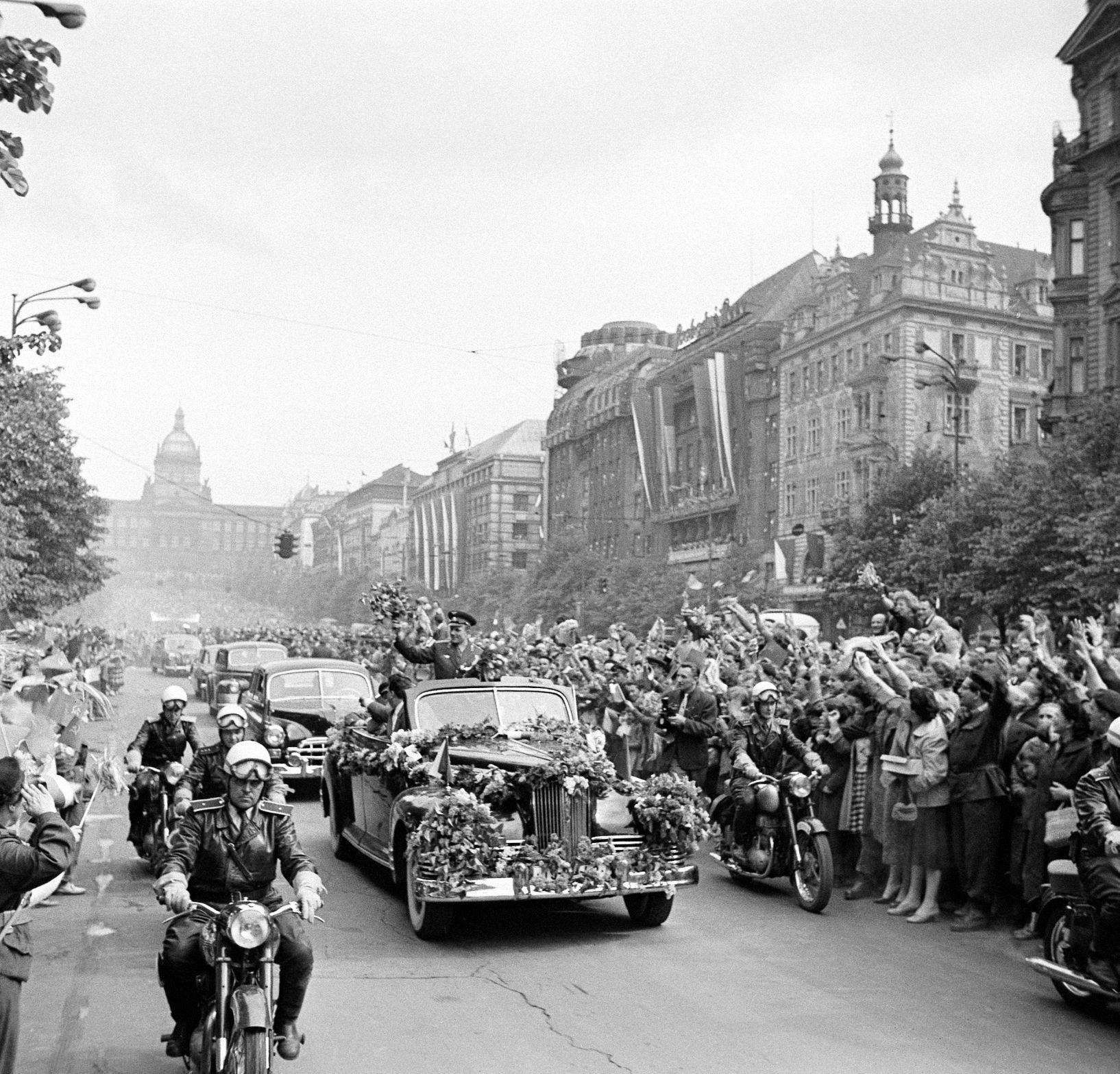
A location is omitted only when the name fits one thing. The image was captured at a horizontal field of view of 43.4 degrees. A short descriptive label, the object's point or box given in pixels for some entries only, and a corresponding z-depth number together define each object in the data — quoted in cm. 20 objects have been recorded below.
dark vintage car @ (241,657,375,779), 1825
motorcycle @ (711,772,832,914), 1084
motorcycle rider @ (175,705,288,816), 660
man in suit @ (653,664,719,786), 1490
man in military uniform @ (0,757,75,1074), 507
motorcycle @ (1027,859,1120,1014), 757
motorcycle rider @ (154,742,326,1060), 610
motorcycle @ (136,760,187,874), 1175
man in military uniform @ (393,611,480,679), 1494
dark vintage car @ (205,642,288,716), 3206
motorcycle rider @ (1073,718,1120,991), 718
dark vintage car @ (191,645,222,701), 3741
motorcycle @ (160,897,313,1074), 558
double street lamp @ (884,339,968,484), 3497
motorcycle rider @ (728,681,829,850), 1150
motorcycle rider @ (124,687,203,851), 1216
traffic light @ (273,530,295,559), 4762
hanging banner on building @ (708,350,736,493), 7275
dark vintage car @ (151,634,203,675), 5500
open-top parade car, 941
